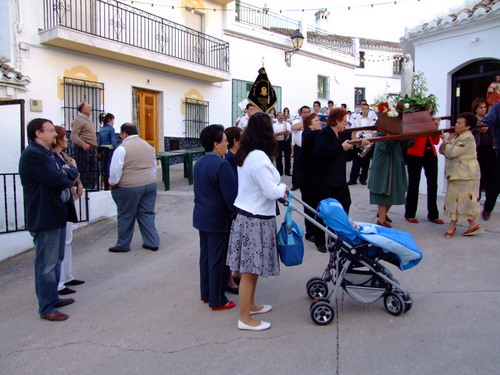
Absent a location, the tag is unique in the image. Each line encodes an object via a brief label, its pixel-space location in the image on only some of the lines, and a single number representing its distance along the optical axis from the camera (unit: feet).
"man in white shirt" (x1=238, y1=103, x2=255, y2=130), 28.35
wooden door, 46.16
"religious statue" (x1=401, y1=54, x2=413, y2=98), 22.07
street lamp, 59.00
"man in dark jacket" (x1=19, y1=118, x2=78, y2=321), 12.90
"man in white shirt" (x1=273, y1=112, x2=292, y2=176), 38.45
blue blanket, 12.01
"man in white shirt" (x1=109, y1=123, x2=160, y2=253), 19.83
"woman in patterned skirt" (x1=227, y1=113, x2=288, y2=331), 11.77
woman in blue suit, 13.01
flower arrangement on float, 18.54
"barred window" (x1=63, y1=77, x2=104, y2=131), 38.93
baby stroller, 12.17
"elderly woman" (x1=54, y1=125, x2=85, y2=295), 15.46
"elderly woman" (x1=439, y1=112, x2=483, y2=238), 18.90
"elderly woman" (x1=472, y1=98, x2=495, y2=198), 25.14
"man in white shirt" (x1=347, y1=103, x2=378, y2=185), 33.73
